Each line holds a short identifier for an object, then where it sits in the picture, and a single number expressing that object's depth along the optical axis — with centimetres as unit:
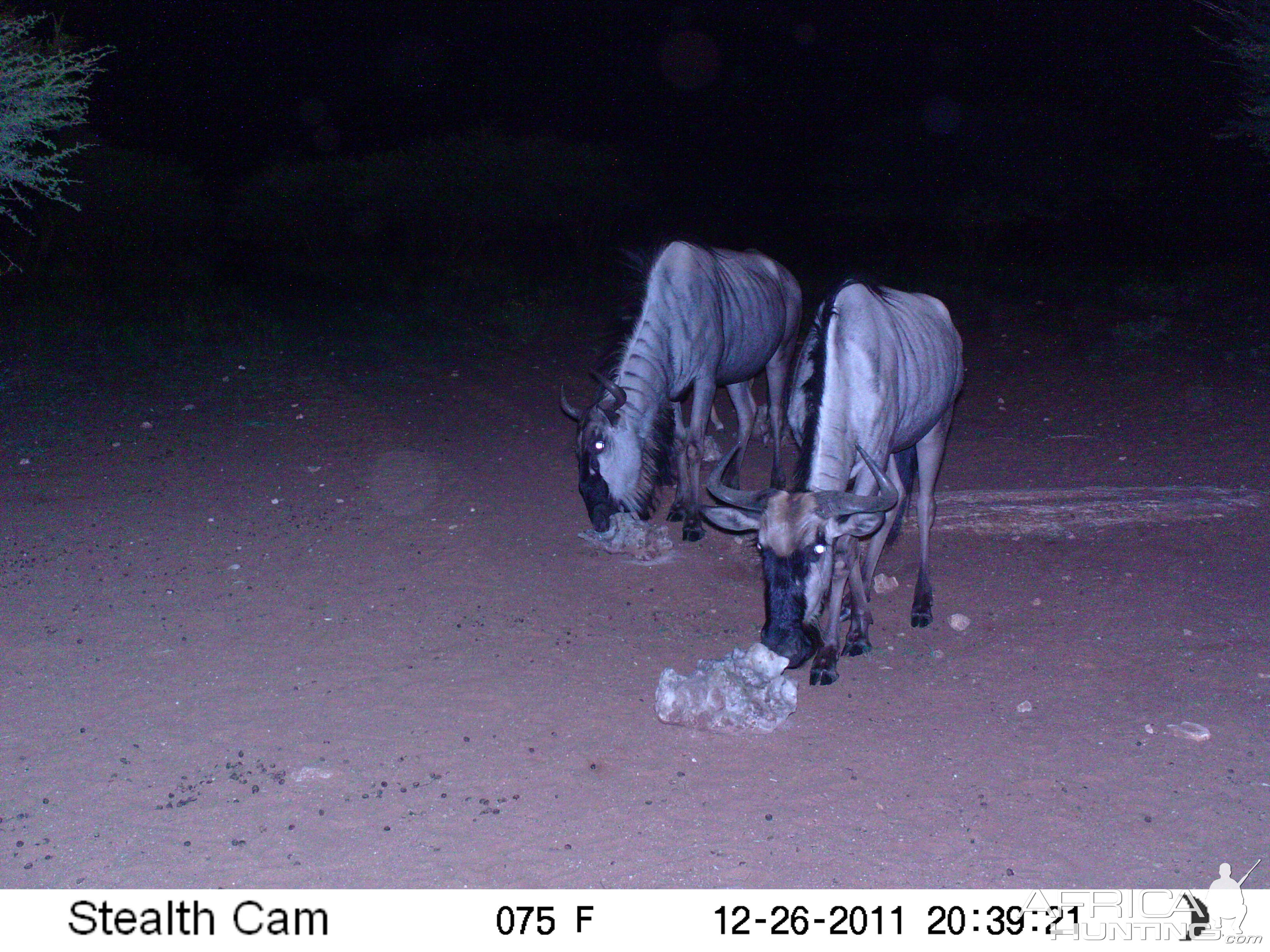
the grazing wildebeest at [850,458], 462
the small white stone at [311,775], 412
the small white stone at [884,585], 620
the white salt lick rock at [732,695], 455
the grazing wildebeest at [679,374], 675
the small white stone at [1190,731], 440
